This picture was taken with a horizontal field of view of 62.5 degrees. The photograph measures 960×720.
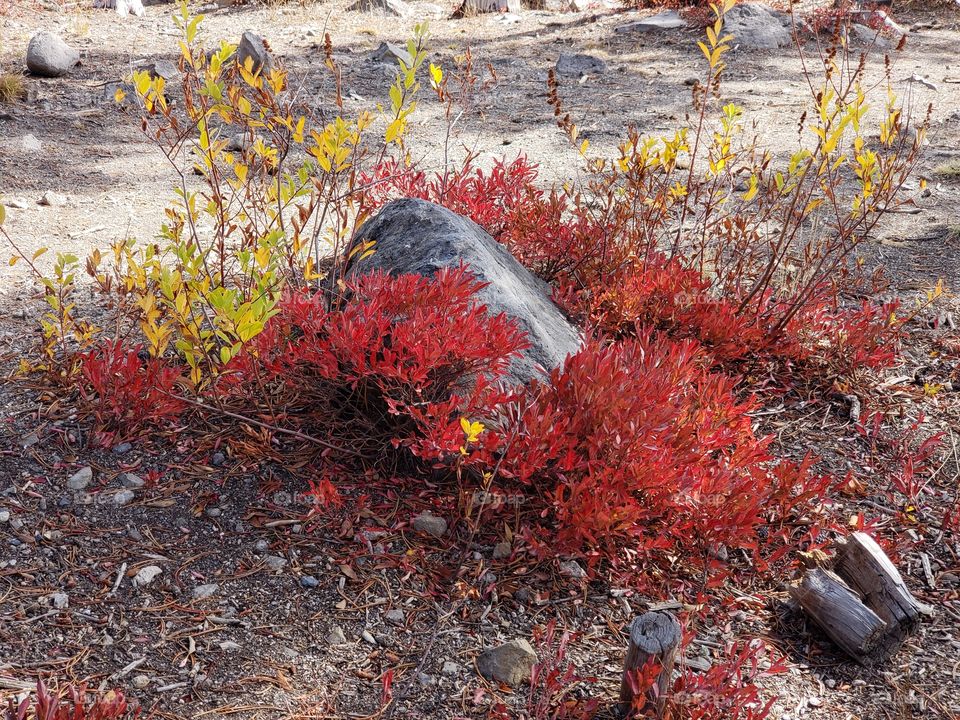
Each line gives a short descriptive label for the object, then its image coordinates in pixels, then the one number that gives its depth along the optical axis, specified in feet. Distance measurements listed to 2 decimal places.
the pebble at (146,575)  8.21
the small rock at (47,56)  26.32
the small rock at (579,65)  31.07
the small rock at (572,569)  8.89
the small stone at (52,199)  18.30
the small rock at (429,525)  9.20
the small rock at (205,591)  8.19
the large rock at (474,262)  10.76
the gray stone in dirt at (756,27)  34.09
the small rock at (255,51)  26.20
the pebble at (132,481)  9.36
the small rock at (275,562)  8.62
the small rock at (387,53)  30.53
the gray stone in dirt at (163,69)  27.06
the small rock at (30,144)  21.27
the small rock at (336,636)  7.97
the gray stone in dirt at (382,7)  37.55
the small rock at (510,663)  7.68
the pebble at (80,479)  9.23
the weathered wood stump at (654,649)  6.89
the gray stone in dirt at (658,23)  35.83
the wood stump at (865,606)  8.24
